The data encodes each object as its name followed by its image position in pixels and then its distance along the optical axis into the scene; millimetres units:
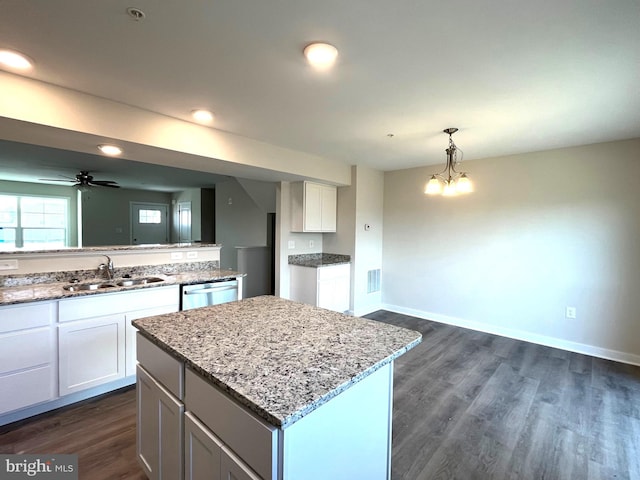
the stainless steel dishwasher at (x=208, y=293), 2955
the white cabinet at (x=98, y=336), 2316
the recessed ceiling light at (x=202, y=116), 2602
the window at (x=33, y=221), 7477
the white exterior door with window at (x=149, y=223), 9289
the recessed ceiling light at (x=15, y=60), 1760
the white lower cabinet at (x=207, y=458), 1008
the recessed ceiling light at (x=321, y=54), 1675
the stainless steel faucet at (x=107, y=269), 2936
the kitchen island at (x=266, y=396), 948
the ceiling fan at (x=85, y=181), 6035
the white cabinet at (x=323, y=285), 4266
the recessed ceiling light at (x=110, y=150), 2650
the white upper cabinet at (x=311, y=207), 4410
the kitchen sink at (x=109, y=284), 2593
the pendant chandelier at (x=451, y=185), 2721
